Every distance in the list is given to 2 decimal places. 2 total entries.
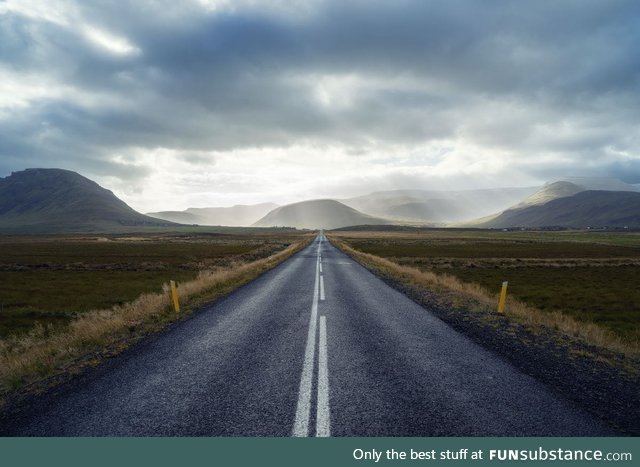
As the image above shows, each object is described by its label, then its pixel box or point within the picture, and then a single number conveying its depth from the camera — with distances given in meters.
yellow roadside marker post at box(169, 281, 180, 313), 11.99
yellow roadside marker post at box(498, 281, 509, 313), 11.52
